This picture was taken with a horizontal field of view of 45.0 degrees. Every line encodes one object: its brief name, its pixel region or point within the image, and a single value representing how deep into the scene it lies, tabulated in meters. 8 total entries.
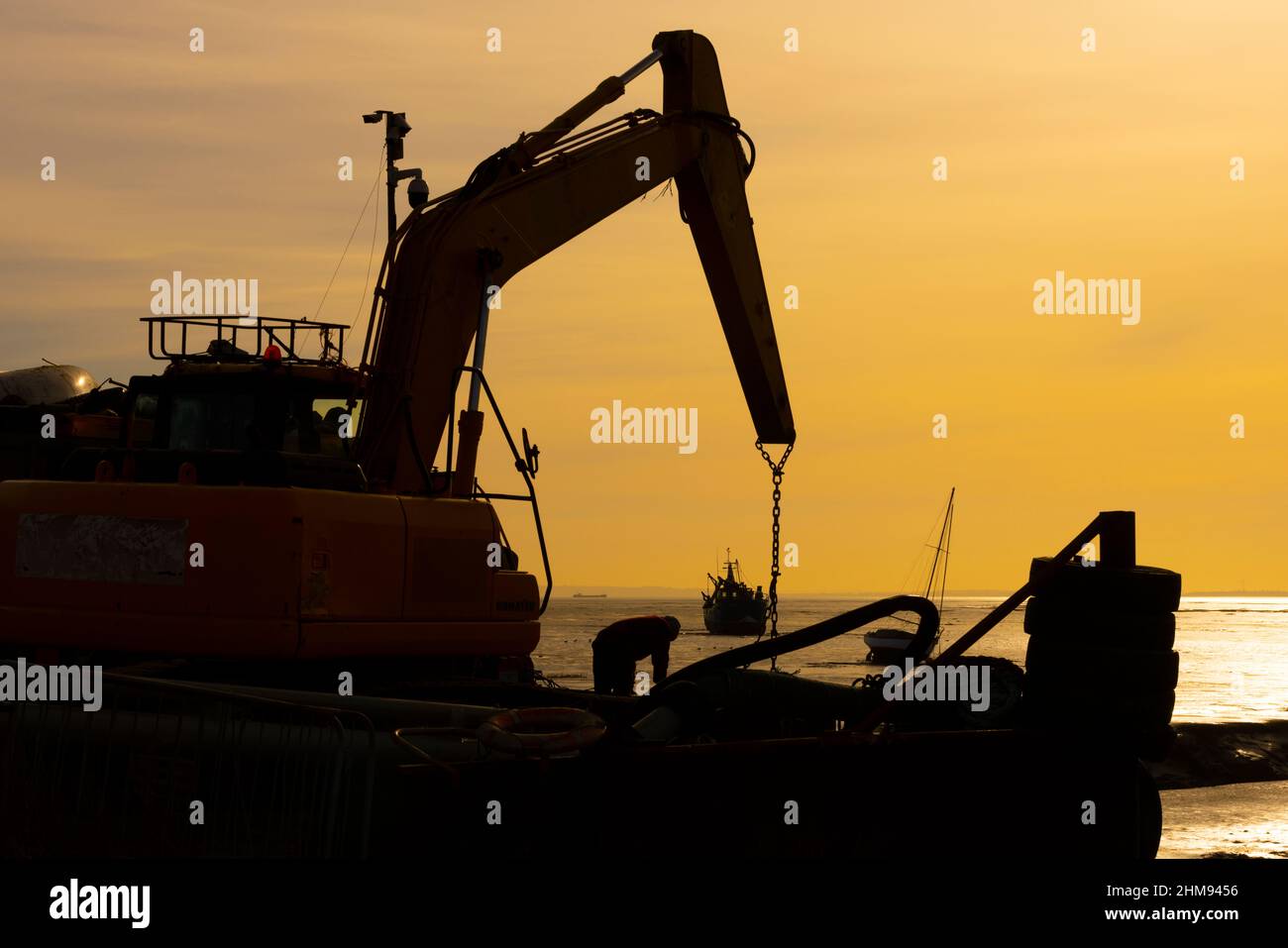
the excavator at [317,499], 10.77
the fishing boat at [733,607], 164.62
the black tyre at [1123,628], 9.82
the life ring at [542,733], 9.27
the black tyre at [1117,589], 9.82
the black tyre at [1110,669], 9.79
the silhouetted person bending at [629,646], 15.73
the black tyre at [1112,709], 9.80
